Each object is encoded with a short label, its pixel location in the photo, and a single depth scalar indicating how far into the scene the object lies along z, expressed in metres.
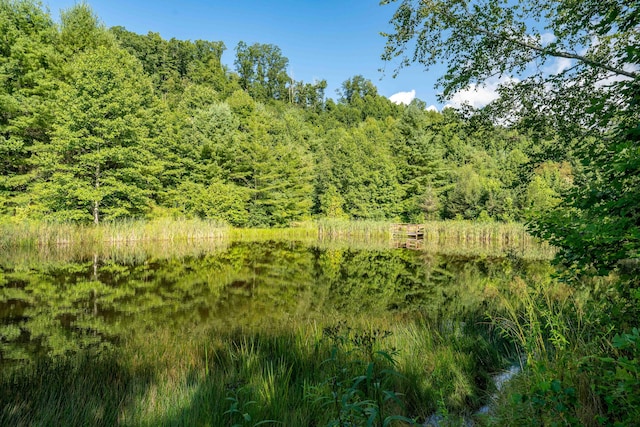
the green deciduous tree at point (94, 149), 18.17
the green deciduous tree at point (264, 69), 65.94
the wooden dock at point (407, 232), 27.33
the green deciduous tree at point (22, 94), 18.66
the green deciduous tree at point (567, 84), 2.31
